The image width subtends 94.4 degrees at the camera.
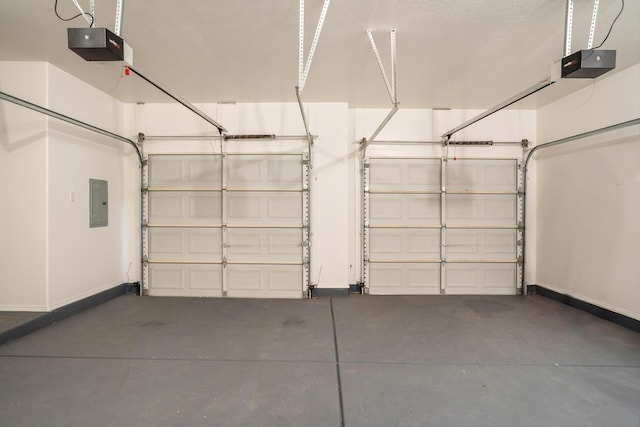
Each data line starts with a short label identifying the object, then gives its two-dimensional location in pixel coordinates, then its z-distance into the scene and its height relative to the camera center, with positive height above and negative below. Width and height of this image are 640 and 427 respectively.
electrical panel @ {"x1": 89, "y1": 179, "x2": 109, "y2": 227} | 4.02 +0.09
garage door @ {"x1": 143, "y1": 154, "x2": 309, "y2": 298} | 4.61 -0.22
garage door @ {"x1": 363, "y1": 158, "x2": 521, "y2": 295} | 4.74 -0.24
